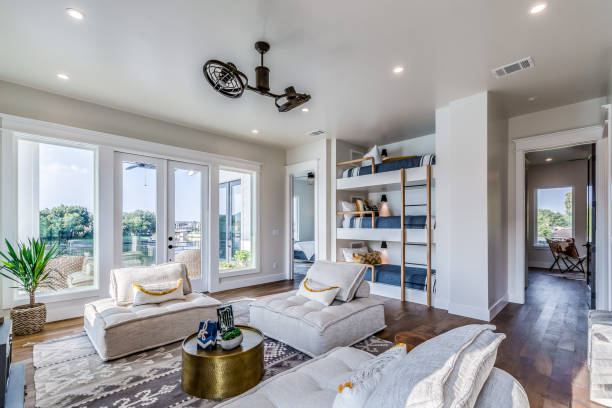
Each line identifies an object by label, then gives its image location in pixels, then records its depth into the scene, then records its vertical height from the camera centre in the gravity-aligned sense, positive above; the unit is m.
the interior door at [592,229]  4.04 -0.36
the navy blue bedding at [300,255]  8.47 -1.43
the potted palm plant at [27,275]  3.29 -0.78
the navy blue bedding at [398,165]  4.58 +0.63
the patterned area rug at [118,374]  2.07 -1.35
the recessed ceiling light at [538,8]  2.25 +1.47
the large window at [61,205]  3.71 +0.01
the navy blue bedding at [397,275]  4.61 -1.15
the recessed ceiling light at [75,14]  2.31 +1.49
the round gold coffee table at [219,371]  2.01 -1.12
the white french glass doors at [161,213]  4.41 -0.12
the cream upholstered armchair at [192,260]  5.03 -0.93
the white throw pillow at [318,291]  3.16 -0.94
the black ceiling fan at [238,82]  2.34 +1.02
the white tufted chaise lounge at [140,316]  2.68 -1.07
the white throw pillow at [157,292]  3.15 -0.93
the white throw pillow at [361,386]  1.06 -0.67
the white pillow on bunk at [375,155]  5.26 +0.87
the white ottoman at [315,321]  2.69 -1.12
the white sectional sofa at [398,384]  0.93 -0.71
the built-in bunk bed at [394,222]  4.55 -0.30
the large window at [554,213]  7.62 -0.26
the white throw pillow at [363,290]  3.38 -0.97
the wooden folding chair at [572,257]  6.76 -1.24
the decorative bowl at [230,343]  2.13 -0.98
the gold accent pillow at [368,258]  5.34 -0.96
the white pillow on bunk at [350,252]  5.53 -0.89
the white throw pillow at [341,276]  3.24 -0.80
